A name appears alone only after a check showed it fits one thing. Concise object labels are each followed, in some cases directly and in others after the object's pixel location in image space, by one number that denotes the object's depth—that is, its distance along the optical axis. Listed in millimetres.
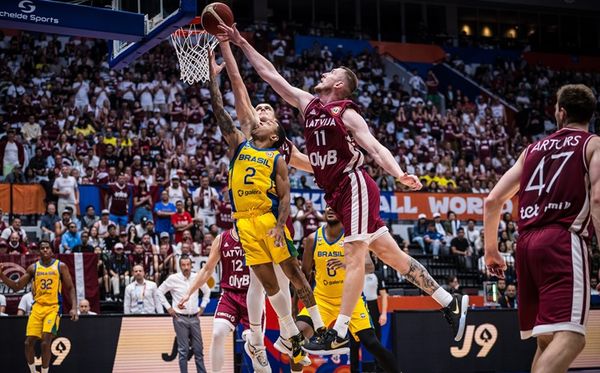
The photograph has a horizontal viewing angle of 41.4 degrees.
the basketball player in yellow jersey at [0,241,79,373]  13797
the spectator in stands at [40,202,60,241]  17906
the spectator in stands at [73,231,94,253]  17125
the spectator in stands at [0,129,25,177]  19391
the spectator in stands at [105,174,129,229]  18891
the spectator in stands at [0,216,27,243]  16969
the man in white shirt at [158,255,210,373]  14211
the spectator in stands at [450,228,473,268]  21297
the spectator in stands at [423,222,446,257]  21672
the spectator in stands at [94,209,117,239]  17953
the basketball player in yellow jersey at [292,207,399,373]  9773
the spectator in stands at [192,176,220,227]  19781
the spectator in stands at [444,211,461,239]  22688
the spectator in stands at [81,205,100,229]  18234
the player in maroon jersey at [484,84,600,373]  5336
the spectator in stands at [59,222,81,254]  17250
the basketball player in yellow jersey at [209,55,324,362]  8062
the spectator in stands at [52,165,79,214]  18375
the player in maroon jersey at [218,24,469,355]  7402
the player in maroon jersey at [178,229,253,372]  10174
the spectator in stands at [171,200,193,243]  18906
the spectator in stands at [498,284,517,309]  19395
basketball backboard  11344
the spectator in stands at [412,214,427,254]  22047
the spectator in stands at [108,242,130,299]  17000
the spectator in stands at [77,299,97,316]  15844
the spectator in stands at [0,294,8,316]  15623
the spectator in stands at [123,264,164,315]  15812
